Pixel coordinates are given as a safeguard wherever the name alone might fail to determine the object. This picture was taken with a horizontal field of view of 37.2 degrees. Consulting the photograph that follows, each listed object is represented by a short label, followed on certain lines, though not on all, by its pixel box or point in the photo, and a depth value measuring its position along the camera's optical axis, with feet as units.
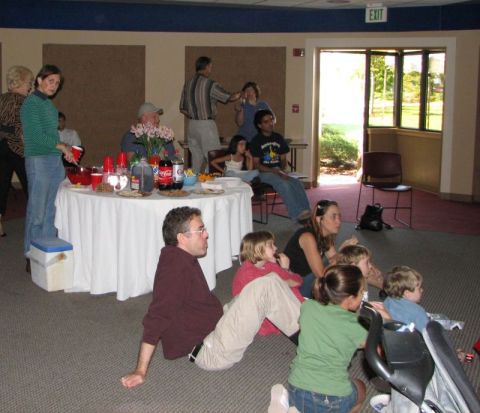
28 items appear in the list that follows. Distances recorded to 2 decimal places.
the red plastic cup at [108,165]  17.60
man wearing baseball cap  20.40
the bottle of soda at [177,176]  16.97
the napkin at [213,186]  17.48
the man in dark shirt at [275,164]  24.30
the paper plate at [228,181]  18.39
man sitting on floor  11.37
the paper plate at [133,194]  16.01
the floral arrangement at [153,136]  18.15
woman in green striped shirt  17.29
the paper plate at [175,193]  16.21
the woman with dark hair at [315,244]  14.29
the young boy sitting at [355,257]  13.41
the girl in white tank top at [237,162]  24.47
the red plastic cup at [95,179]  16.98
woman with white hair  18.78
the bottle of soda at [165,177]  16.75
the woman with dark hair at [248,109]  28.73
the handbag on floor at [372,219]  24.64
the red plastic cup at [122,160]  18.19
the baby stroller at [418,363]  6.40
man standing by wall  25.48
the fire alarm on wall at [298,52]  32.60
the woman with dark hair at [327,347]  9.38
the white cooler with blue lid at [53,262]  16.70
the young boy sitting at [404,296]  12.65
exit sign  31.30
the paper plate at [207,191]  16.88
